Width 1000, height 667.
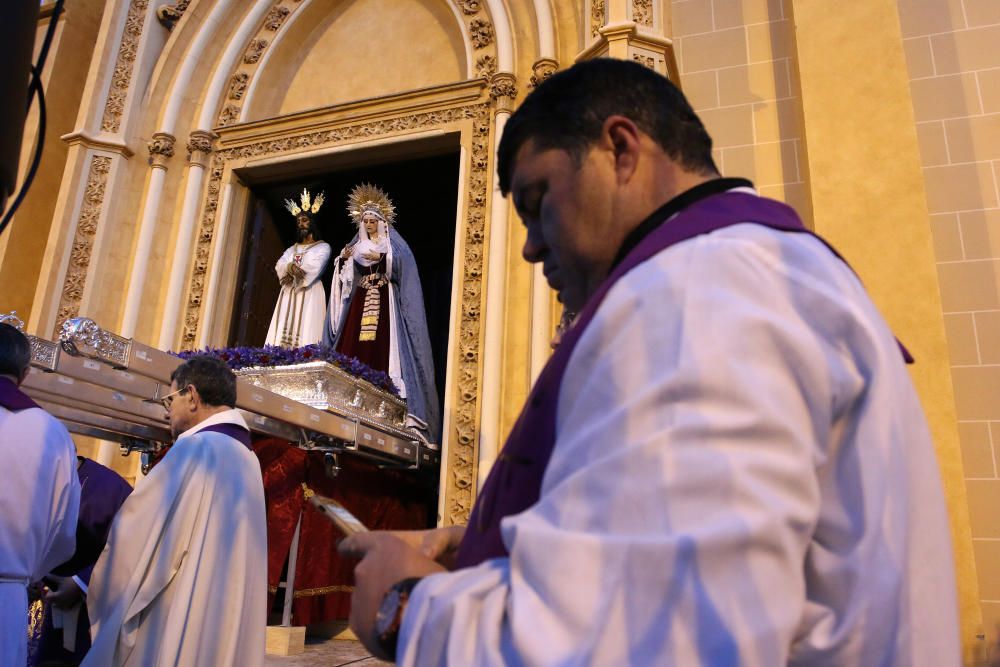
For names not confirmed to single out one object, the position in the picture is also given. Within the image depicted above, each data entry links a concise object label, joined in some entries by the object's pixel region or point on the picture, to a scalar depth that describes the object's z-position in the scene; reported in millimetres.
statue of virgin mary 6930
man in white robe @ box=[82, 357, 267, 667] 2850
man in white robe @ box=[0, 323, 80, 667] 2867
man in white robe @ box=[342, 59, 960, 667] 657
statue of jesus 7543
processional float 3707
